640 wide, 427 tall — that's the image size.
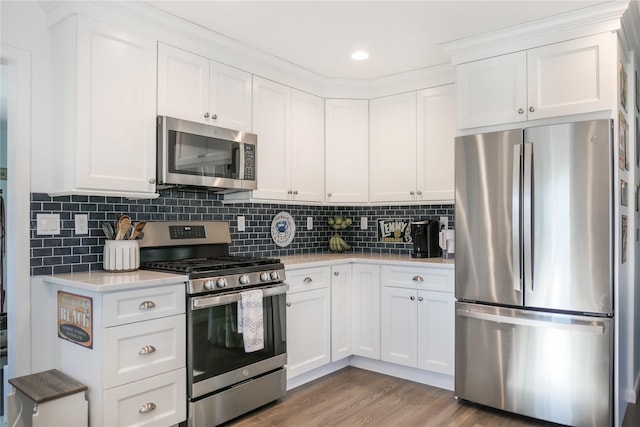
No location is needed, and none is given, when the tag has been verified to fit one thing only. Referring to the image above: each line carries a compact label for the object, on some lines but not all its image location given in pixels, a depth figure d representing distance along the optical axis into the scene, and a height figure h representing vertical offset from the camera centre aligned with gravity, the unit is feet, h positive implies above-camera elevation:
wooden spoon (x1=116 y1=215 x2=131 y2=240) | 8.80 -0.21
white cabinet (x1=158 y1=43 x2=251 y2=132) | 9.17 +2.69
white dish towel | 8.97 -2.06
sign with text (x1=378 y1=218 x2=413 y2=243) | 13.51 -0.45
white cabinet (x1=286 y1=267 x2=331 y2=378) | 10.64 -2.53
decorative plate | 12.89 -0.39
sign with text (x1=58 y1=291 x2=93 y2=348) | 7.29 -1.72
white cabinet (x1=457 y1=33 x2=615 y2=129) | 8.58 +2.68
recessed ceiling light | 10.87 +3.87
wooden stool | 6.85 -2.88
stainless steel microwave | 9.00 +1.26
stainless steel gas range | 8.27 -2.05
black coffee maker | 12.06 -0.60
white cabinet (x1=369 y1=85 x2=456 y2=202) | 11.84 +1.88
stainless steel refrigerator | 8.36 -1.10
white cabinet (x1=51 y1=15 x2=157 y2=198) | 7.91 +1.91
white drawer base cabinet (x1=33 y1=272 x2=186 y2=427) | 7.14 -2.14
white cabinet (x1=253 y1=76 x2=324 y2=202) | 11.24 +1.93
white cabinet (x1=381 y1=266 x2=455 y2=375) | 10.64 -2.48
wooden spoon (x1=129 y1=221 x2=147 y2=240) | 9.00 -0.26
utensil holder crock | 8.63 -0.77
